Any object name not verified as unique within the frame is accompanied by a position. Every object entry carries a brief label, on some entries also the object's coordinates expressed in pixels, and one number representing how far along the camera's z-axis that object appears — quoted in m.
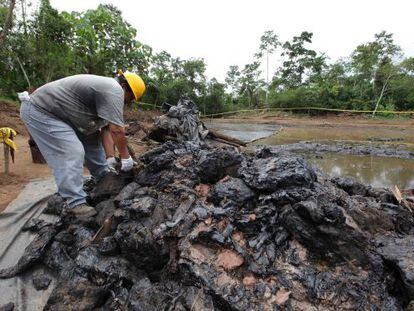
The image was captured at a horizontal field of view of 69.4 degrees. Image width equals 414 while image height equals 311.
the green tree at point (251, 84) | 31.50
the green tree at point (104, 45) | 11.27
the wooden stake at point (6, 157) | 4.40
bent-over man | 2.75
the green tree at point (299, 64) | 27.23
